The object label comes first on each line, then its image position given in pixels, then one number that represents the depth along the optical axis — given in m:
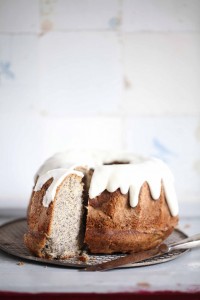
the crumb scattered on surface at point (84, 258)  1.65
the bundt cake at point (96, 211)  1.67
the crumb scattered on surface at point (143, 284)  1.42
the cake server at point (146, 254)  1.55
